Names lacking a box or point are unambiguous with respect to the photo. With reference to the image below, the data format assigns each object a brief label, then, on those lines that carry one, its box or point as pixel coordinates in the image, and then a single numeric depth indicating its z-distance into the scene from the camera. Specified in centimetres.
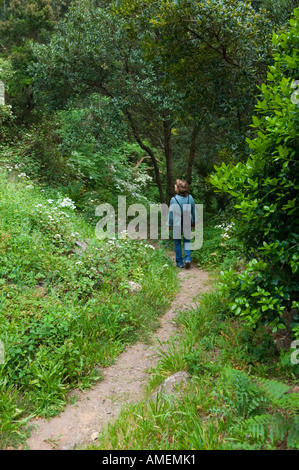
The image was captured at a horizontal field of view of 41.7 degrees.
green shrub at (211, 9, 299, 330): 332
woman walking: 818
